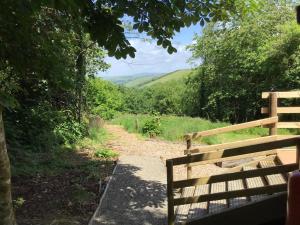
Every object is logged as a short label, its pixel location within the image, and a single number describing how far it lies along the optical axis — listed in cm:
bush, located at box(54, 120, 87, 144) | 738
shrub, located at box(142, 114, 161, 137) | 954
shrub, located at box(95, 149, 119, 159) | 670
